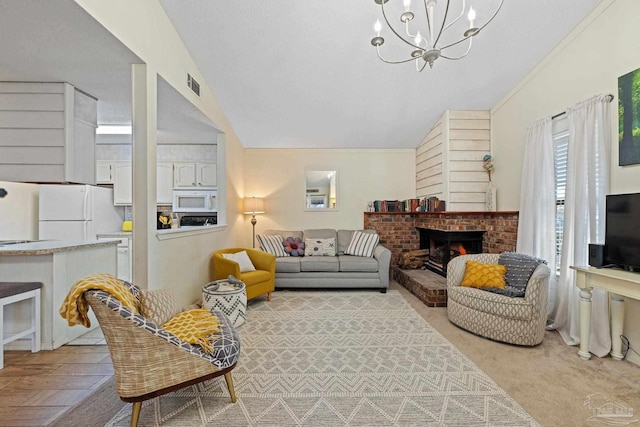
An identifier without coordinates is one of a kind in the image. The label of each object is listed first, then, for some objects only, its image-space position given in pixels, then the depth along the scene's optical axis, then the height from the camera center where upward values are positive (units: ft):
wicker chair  5.07 -2.77
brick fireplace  12.40 -0.95
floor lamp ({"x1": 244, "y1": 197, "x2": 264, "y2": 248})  17.42 +0.41
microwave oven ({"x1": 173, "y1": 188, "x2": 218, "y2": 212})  16.57 +0.67
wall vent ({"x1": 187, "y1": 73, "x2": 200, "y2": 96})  11.10 +5.16
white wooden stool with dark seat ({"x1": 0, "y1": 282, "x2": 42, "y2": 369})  7.50 -2.49
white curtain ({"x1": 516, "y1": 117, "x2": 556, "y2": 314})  10.37 +0.59
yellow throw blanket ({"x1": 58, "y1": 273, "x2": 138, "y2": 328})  4.99 -1.63
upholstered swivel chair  8.65 -3.20
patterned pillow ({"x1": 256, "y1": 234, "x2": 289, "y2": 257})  15.87 -1.89
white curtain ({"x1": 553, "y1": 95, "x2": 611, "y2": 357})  8.34 +0.24
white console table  7.50 -2.49
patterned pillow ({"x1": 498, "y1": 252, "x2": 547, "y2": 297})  9.54 -2.01
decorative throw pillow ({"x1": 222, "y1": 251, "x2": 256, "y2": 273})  12.89 -2.26
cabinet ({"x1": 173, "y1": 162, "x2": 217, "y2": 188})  16.72 +2.22
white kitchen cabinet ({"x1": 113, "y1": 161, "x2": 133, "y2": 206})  15.89 +1.55
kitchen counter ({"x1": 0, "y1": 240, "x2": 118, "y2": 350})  8.27 -2.09
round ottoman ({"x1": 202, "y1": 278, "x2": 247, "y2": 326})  9.98 -3.19
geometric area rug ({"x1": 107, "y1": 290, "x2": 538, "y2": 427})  5.72 -4.17
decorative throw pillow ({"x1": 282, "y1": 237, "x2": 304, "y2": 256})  16.03 -1.98
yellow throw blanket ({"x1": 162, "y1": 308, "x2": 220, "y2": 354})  6.01 -2.68
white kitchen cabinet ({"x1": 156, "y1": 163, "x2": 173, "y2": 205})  16.67 +1.68
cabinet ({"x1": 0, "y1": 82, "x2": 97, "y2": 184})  8.81 +2.43
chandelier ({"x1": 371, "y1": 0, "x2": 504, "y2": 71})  6.03 +4.11
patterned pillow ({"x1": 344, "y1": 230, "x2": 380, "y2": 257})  15.89 -1.85
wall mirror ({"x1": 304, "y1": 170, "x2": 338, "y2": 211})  18.56 +1.47
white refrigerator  13.47 -0.07
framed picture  7.61 +2.69
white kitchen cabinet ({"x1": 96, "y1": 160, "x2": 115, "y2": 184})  16.24 +2.31
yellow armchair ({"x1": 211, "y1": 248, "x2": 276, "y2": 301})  12.01 -2.72
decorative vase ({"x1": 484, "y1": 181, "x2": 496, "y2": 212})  13.43 +0.73
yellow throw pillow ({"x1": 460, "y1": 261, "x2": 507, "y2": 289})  10.11 -2.29
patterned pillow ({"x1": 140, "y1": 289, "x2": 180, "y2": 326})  6.53 -2.32
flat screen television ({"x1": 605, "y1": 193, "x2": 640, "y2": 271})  7.24 -0.44
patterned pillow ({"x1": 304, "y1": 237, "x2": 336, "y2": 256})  16.01 -2.01
